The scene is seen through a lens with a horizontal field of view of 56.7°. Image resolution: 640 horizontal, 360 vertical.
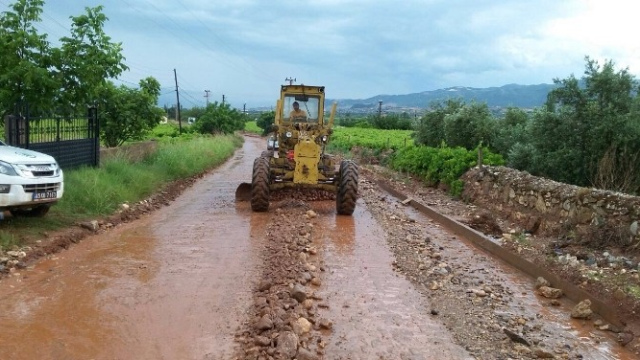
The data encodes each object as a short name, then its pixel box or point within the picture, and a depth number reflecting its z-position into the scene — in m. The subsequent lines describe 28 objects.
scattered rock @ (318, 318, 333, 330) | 5.94
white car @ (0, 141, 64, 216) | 8.34
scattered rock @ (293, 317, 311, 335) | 5.63
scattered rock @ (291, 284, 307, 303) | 6.66
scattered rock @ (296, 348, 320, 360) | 5.00
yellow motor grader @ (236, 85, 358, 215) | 12.91
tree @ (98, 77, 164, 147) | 21.41
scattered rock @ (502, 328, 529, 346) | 5.73
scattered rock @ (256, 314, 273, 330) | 5.61
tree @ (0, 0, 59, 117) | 11.43
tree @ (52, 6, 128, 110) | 12.55
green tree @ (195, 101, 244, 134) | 54.88
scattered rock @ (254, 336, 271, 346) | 5.26
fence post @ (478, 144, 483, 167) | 15.36
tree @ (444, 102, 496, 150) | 22.53
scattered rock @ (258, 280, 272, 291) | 7.05
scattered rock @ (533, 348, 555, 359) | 5.45
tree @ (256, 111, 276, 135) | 76.16
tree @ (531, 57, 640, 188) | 13.29
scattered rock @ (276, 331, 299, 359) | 5.02
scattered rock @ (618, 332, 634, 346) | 5.94
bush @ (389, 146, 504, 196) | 15.97
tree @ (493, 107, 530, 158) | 17.45
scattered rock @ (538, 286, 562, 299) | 7.42
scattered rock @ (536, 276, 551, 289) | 7.80
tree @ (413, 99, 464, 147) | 27.45
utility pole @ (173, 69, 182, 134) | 56.09
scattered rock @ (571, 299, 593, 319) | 6.63
